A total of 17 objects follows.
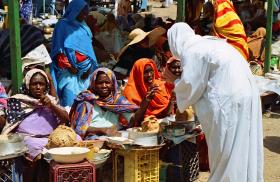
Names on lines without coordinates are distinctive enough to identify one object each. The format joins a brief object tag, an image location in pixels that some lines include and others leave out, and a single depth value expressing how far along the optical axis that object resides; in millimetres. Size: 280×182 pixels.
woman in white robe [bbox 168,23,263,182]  3385
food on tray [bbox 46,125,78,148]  3949
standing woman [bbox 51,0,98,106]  6027
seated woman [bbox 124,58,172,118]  5109
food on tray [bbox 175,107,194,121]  4770
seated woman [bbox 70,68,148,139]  4457
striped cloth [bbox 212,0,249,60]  7250
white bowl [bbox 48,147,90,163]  3676
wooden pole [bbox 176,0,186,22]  6676
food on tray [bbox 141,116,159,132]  4388
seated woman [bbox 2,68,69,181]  4320
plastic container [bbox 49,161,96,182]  3669
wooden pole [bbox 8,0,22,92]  4801
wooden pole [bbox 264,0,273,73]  8703
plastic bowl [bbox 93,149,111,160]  3917
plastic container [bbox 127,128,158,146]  4117
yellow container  4113
